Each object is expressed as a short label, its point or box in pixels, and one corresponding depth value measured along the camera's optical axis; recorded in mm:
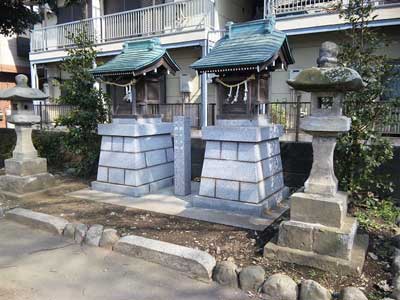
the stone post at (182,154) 6688
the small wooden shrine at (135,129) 6777
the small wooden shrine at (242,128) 5453
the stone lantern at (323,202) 3549
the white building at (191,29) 9727
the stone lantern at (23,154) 7066
